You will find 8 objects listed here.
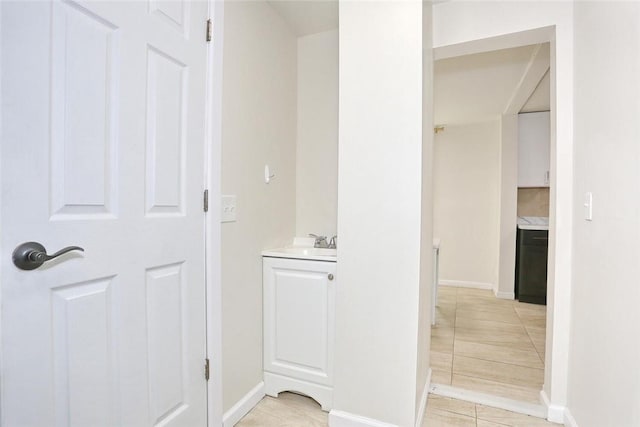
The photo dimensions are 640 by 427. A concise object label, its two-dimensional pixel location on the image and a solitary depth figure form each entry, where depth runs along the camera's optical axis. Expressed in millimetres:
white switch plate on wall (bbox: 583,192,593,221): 1499
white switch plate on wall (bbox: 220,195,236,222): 1669
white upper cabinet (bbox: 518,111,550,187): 4219
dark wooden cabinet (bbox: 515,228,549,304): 4031
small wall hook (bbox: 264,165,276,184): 2049
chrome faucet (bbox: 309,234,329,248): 2277
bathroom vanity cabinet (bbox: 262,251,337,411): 1861
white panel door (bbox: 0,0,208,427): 870
